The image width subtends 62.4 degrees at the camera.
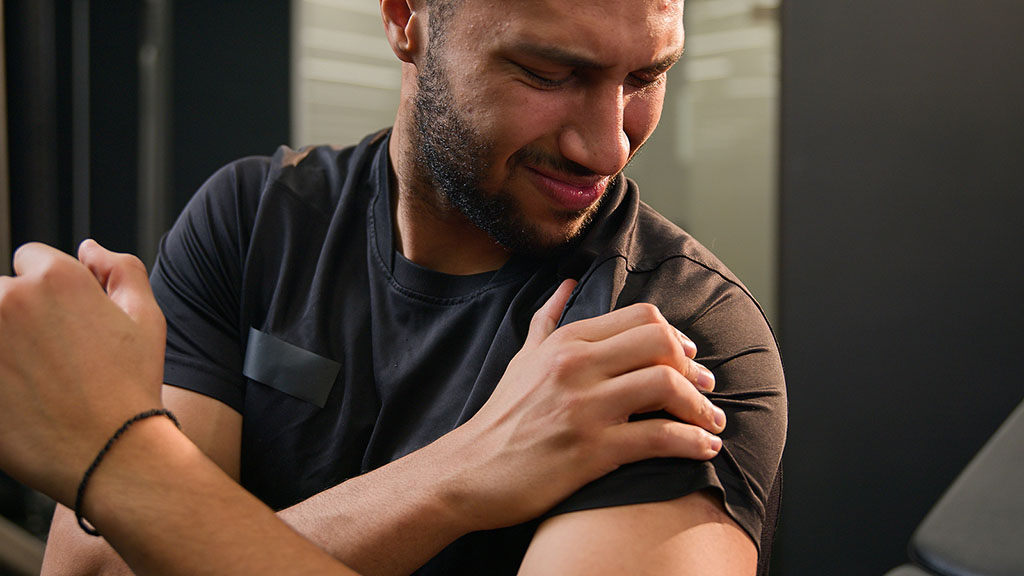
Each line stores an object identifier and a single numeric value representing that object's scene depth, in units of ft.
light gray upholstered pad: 3.72
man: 2.66
